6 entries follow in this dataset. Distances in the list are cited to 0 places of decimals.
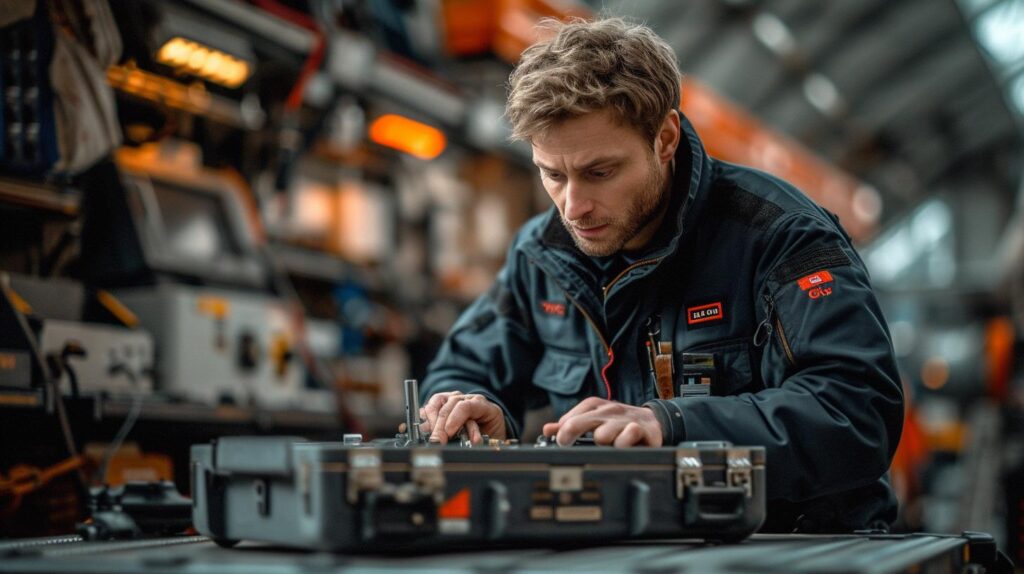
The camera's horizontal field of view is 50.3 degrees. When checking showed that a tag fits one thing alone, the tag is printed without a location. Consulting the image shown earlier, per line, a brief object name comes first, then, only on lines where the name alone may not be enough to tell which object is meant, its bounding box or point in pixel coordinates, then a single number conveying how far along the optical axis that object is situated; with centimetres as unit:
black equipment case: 136
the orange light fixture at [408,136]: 546
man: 180
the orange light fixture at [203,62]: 353
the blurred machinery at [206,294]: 384
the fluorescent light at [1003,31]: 1781
